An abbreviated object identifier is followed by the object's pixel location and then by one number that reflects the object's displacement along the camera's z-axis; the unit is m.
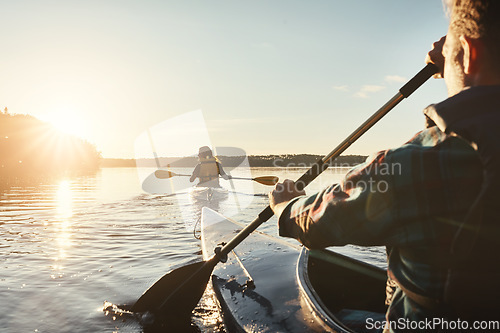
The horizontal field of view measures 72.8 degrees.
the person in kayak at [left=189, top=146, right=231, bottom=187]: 5.44
